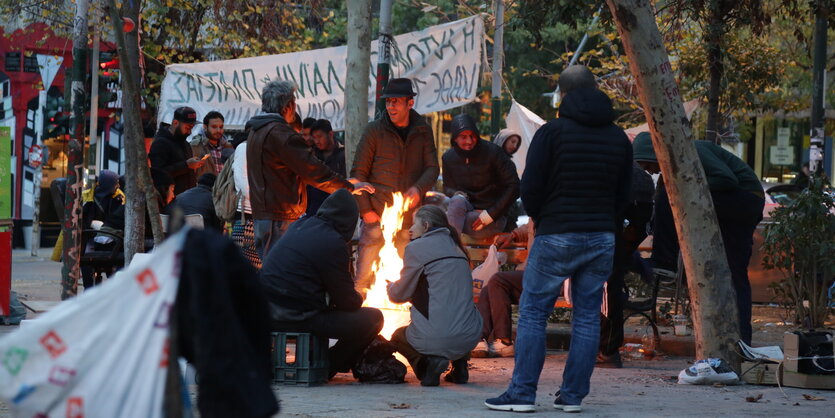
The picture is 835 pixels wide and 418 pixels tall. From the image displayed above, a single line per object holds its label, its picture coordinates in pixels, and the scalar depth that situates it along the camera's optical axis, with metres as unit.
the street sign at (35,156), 27.41
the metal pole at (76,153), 12.52
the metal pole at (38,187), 25.95
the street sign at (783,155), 34.78
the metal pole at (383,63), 13.34
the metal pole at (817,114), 19.52
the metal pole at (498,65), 18.64
